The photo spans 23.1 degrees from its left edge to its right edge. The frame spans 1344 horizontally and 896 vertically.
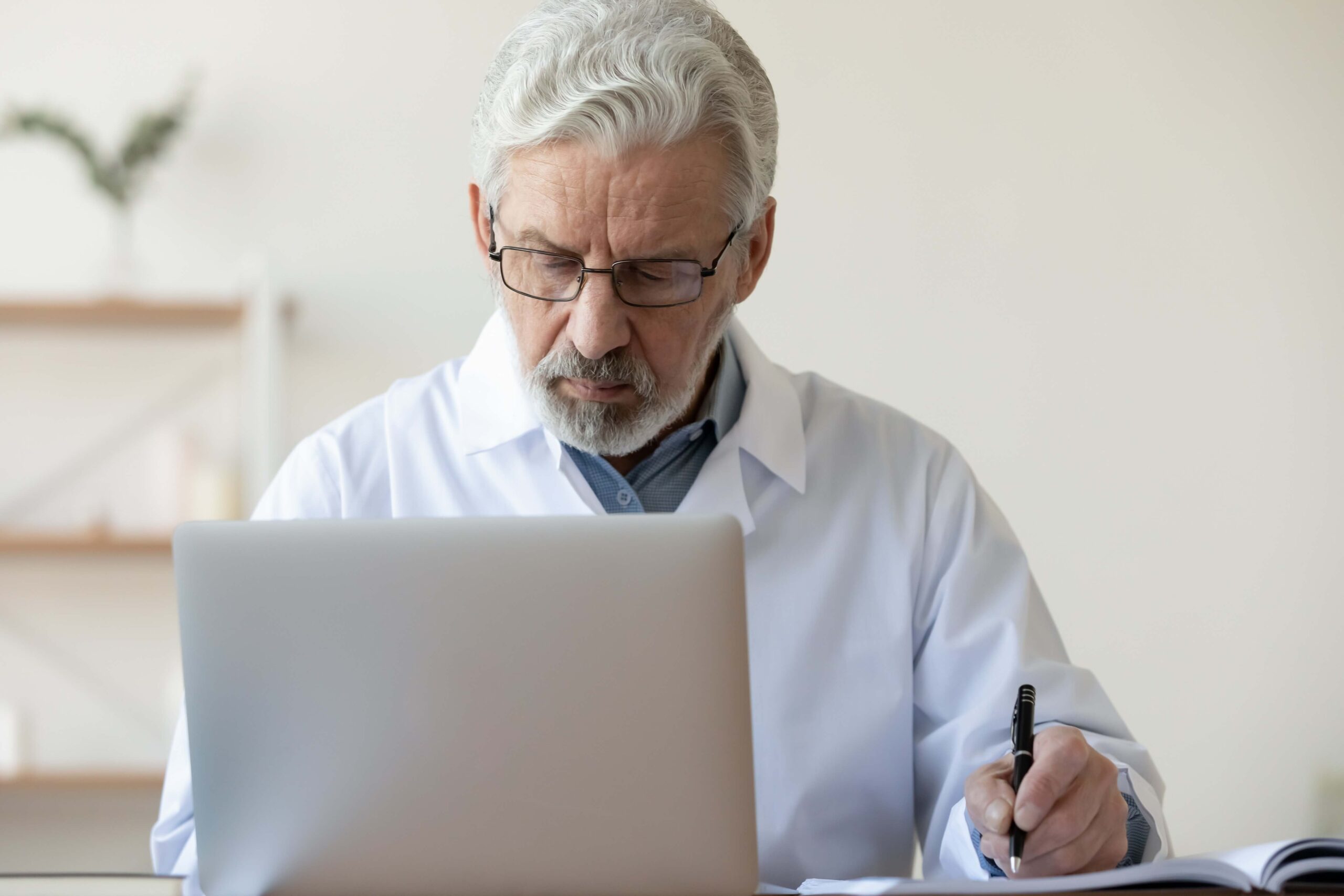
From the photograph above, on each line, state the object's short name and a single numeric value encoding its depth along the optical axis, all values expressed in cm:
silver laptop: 159
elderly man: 183
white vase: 257
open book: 157
